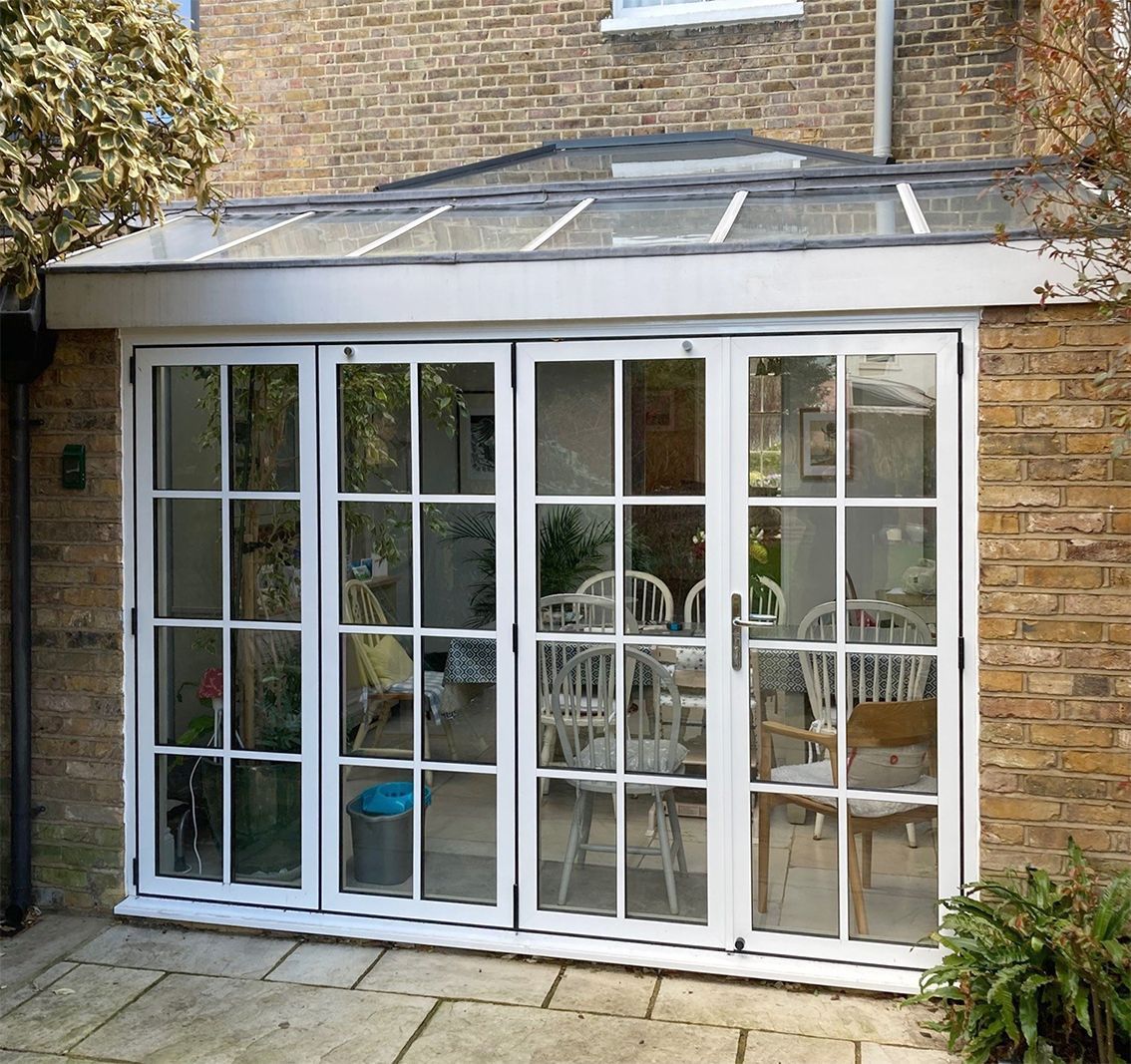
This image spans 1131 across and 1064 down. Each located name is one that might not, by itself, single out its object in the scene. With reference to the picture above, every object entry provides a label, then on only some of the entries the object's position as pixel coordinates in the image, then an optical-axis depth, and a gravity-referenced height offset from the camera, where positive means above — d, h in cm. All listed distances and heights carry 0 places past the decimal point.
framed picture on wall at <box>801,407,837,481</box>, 384 +30
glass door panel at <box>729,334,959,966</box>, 379 -37
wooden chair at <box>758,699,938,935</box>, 382 -83
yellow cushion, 424 -48
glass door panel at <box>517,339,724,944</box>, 398 -39
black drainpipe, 441 -32
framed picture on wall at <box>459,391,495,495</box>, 413 +33
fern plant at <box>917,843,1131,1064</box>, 322 -127
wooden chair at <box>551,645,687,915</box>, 403 -71
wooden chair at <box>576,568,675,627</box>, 402 -22
